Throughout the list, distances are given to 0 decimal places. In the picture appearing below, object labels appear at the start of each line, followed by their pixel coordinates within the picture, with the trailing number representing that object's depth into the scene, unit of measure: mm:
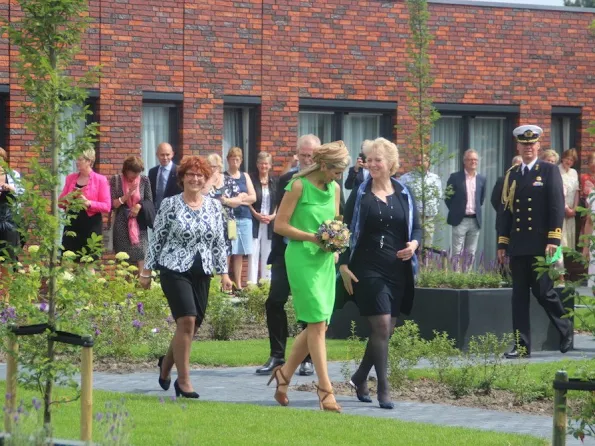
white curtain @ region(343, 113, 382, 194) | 25625
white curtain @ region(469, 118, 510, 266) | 27188
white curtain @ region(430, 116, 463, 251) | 26703
